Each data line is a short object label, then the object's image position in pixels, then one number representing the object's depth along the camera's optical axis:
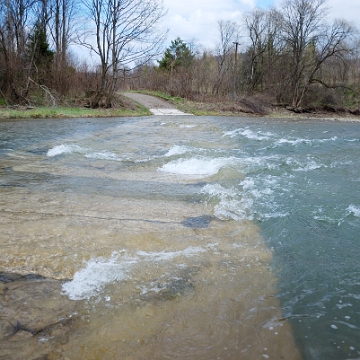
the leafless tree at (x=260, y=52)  40.59
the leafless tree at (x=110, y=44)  26.53
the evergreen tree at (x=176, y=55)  50.71
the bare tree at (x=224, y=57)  43.84
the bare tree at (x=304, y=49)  32.12
